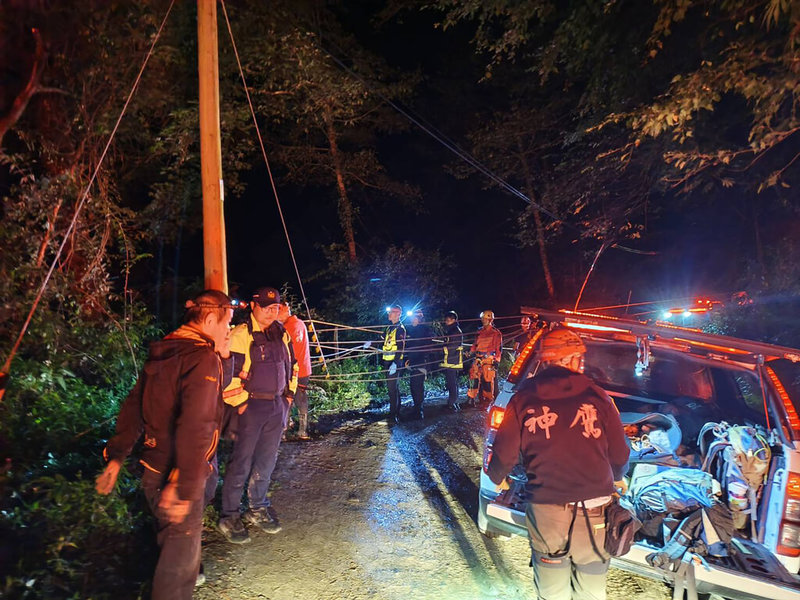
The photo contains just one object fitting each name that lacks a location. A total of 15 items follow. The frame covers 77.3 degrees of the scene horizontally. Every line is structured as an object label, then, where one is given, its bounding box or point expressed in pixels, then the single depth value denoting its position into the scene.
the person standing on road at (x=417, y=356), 7.85
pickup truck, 2.92
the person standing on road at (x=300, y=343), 5.39
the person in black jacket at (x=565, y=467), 2.49
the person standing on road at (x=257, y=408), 3.90
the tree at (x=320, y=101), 10.48
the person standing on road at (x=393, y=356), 7.56
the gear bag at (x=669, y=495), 3.54
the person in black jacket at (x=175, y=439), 2.57
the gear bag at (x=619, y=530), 2.50
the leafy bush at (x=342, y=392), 8.20
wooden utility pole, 4.41
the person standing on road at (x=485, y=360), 8.39
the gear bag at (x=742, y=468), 3.47
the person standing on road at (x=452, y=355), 8.32
